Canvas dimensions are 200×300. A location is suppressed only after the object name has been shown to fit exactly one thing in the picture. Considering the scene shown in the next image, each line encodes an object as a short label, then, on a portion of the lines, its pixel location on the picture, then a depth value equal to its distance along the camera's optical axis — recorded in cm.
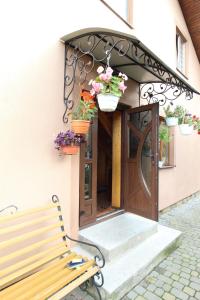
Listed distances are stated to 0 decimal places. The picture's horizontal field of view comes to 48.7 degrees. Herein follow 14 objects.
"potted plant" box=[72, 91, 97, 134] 252
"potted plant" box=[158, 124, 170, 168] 481
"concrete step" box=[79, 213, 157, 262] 275
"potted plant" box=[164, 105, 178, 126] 424
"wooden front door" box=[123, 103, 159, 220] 364
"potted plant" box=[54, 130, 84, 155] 247
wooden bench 180
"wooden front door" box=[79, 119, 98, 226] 322
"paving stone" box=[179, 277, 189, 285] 257
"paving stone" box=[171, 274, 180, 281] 266
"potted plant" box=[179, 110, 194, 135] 430
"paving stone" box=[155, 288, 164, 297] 237
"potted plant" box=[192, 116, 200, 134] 443
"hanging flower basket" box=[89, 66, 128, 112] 226
